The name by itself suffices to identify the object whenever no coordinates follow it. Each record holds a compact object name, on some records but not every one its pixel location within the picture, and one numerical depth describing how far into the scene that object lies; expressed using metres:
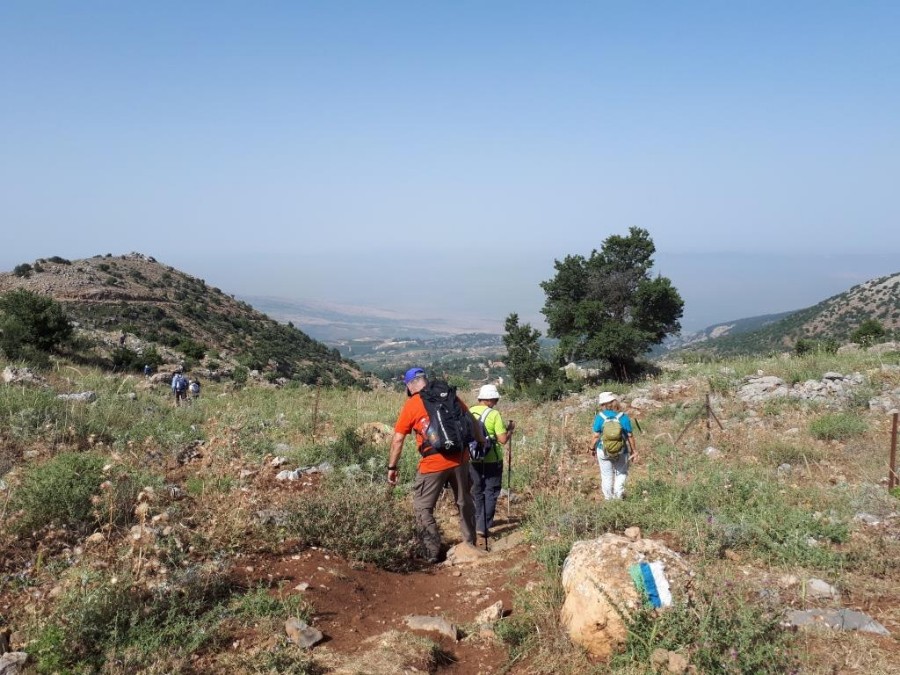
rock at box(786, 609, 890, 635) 3.59
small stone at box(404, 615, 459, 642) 4.00
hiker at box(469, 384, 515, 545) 6.16
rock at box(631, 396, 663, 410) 14.02
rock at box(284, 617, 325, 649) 3.73
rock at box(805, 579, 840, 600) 4.11
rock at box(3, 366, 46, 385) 10.21
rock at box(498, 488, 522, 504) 7.43
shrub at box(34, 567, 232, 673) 3.28
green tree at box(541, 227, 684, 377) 24.81
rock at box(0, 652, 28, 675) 3.12
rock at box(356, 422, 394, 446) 9.74
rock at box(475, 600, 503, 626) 4.11
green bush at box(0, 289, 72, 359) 18.81
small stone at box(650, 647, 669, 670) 3.18
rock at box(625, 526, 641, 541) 4.10
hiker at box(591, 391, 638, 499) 6.53
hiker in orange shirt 5.43
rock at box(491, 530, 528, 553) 5.81
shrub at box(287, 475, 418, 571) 5.18
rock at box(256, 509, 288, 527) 5.22
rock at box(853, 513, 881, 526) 5.48
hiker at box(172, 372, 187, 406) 13.98
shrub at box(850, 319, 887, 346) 27.69
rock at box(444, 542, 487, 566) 5.57
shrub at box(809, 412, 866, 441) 9.62
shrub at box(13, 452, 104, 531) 4.57
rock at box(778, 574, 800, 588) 4.27
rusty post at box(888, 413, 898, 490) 6.77
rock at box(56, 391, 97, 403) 9.01
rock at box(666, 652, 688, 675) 3.10
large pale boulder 3.46
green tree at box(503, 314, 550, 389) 25.19
